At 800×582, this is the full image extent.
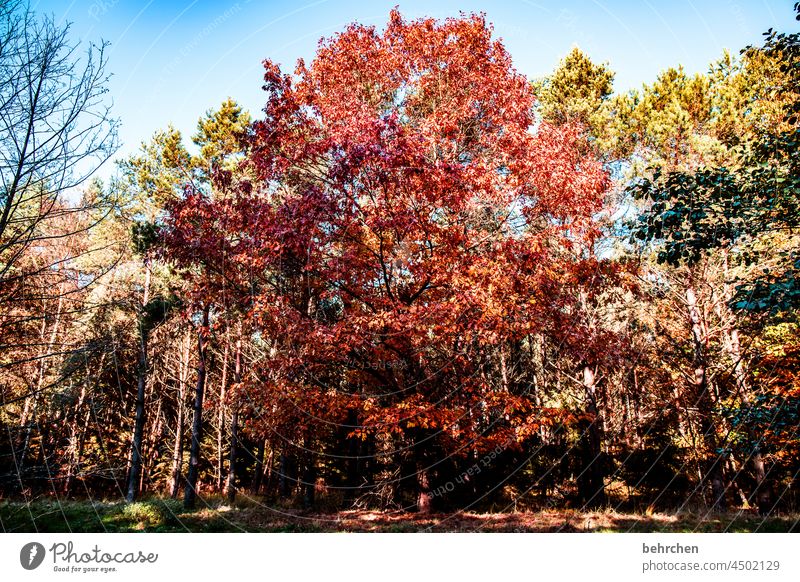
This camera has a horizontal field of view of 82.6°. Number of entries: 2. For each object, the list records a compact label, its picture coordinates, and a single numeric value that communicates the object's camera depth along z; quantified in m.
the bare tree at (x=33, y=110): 5.19
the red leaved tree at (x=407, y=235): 8.78
